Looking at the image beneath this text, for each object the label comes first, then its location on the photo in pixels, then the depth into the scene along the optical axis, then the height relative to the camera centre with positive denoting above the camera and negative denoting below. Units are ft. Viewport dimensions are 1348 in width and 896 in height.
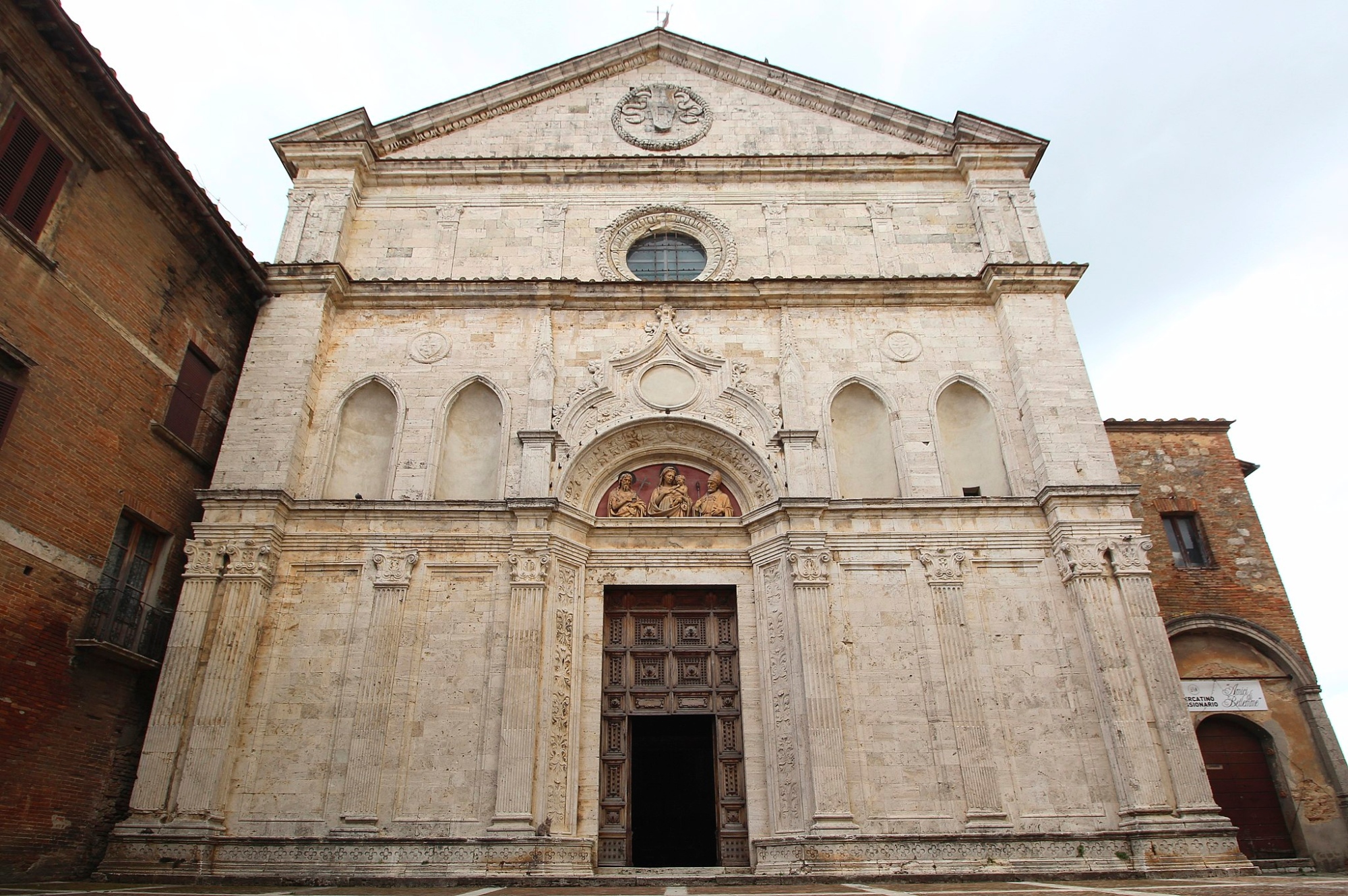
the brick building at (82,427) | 33.27 +17.16
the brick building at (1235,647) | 45.62 +9.84
